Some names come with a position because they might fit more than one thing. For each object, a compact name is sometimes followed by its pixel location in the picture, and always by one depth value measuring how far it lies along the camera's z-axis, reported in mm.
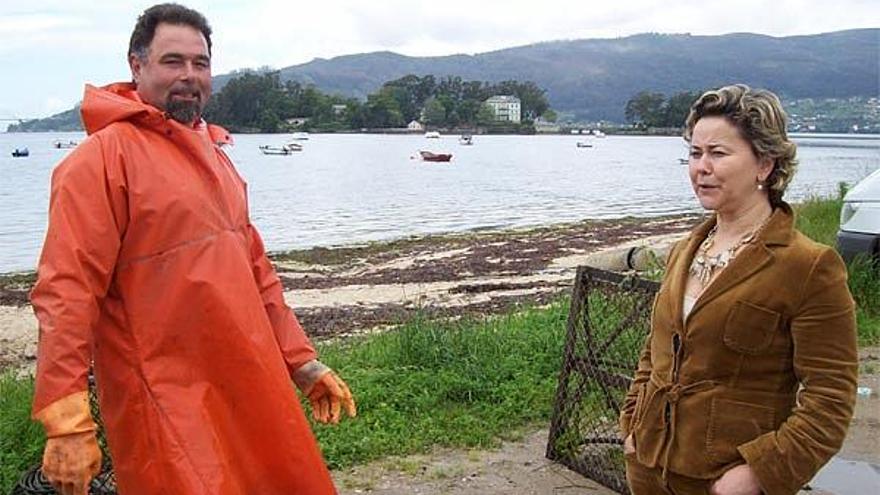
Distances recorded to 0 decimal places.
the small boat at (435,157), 85750
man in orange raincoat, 2746
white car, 7781
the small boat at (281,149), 101238
